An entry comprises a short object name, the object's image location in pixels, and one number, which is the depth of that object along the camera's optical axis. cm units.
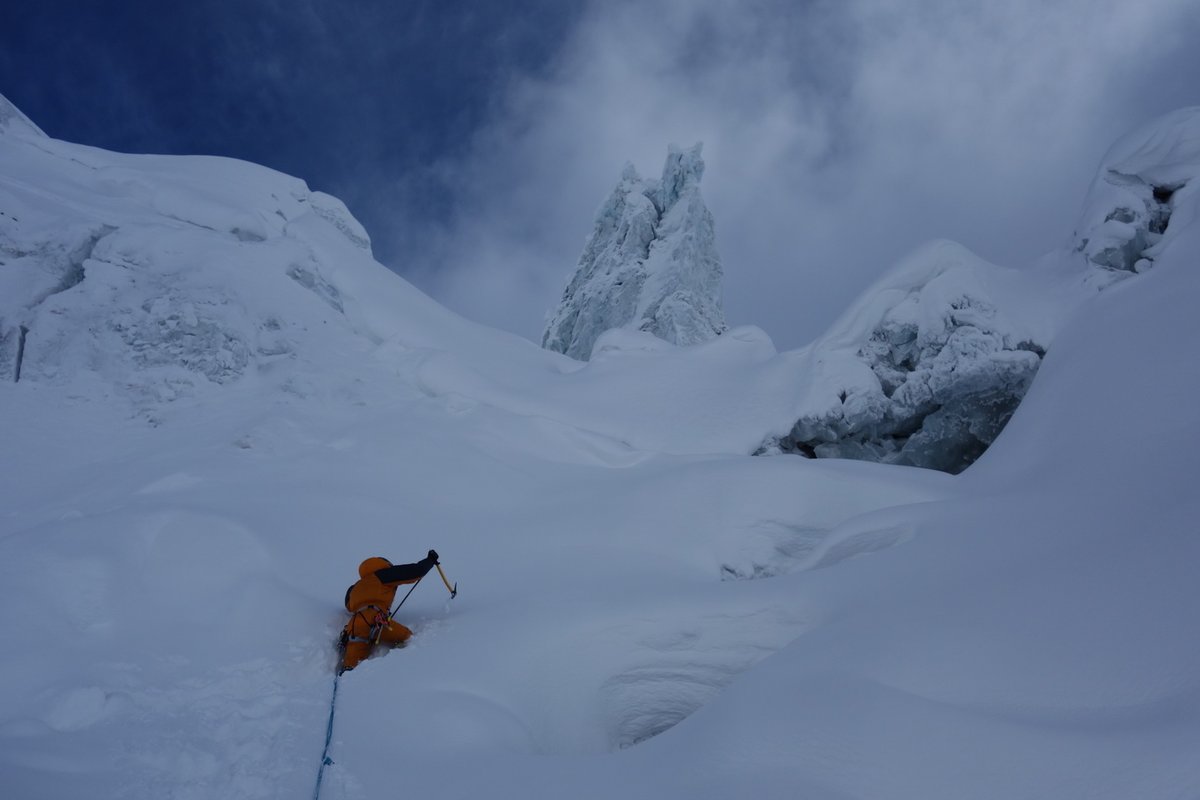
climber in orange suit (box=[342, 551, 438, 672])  696
